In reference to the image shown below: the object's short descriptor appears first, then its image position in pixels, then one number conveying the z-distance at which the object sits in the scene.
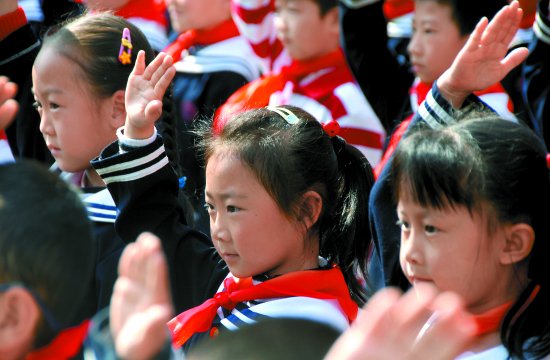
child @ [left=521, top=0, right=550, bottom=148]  6.79
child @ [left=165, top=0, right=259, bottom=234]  7.84
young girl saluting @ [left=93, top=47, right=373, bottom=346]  4.70
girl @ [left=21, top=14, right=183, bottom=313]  5.75
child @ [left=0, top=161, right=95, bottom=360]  3.27
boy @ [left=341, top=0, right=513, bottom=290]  5.11
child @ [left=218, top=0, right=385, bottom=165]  7.45
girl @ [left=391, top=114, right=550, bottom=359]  4.12
